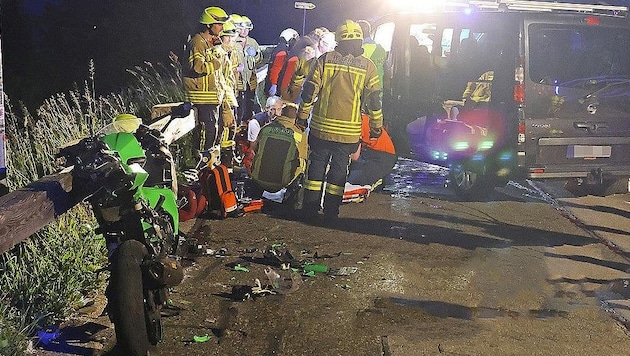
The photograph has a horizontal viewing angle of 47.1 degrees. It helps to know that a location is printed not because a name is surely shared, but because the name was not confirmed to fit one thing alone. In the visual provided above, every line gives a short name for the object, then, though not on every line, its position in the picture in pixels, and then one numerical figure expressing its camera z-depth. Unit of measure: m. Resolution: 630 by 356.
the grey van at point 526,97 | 7.36
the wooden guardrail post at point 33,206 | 3.38
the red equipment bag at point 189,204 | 6.67
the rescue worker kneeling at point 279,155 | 7.14
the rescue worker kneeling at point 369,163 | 7.84
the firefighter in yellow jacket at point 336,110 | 6.96
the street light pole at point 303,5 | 12.99
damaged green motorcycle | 3.55
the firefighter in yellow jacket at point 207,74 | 8.16
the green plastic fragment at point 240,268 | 5.47
